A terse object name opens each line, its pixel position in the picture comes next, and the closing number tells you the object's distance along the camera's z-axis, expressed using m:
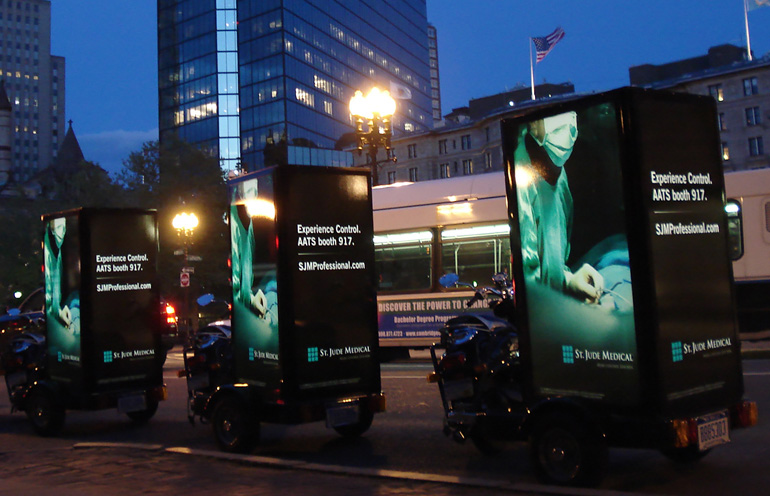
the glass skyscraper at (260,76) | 76.06
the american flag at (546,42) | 52.81
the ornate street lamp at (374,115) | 18.38
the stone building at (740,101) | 70.56
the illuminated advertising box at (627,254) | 5.82
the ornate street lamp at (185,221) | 29.03
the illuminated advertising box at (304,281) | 8.31
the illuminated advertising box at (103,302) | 10.71
